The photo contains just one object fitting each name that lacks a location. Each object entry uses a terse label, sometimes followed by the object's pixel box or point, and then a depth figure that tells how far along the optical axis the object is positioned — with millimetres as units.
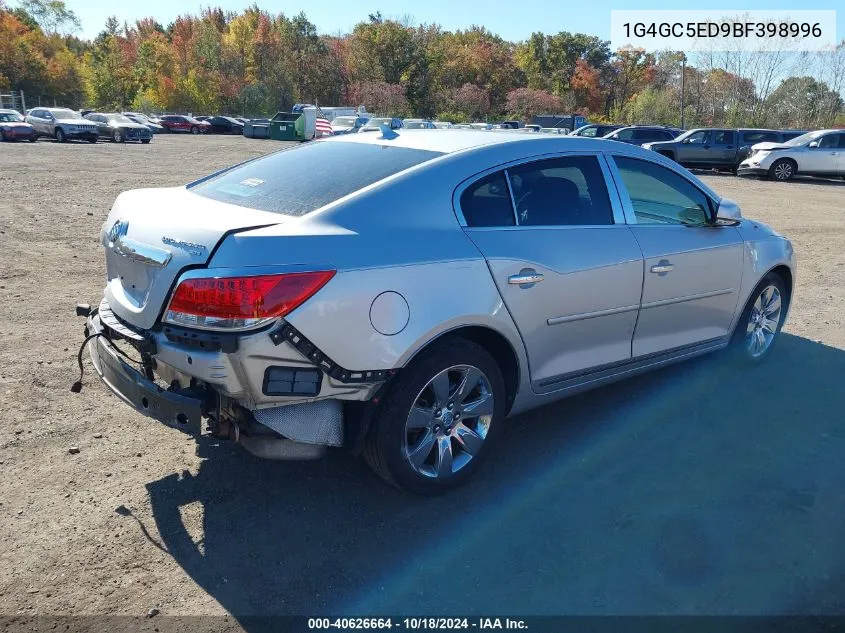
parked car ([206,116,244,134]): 58125
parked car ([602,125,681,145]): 26484
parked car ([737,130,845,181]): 22125
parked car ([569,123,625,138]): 28312
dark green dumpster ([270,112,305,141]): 45844
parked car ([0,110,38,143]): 34156
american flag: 42866
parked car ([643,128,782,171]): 25297
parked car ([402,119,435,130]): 30366
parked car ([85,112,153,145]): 37750
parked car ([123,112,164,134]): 51125
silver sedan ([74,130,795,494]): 2889
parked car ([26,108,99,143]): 36188
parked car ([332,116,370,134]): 38700
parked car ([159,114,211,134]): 56562
